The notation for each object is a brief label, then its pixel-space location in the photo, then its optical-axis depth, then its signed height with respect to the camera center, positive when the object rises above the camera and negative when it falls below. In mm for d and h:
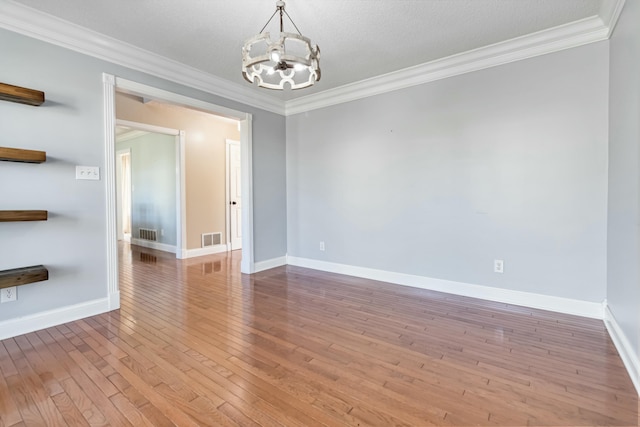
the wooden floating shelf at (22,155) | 2179 +391
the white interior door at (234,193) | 6134 +259
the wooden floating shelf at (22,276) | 2180 -507
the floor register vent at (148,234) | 6238 -578
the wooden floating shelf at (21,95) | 2191 +840
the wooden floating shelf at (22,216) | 2189 -61
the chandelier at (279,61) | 1768 +888
